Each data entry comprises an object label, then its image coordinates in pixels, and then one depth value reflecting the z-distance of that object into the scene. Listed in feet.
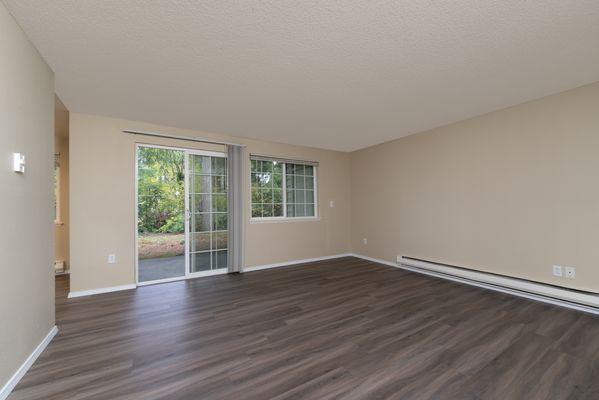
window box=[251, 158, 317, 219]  15.87
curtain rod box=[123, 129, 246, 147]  12.09
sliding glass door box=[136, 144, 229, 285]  13.55
